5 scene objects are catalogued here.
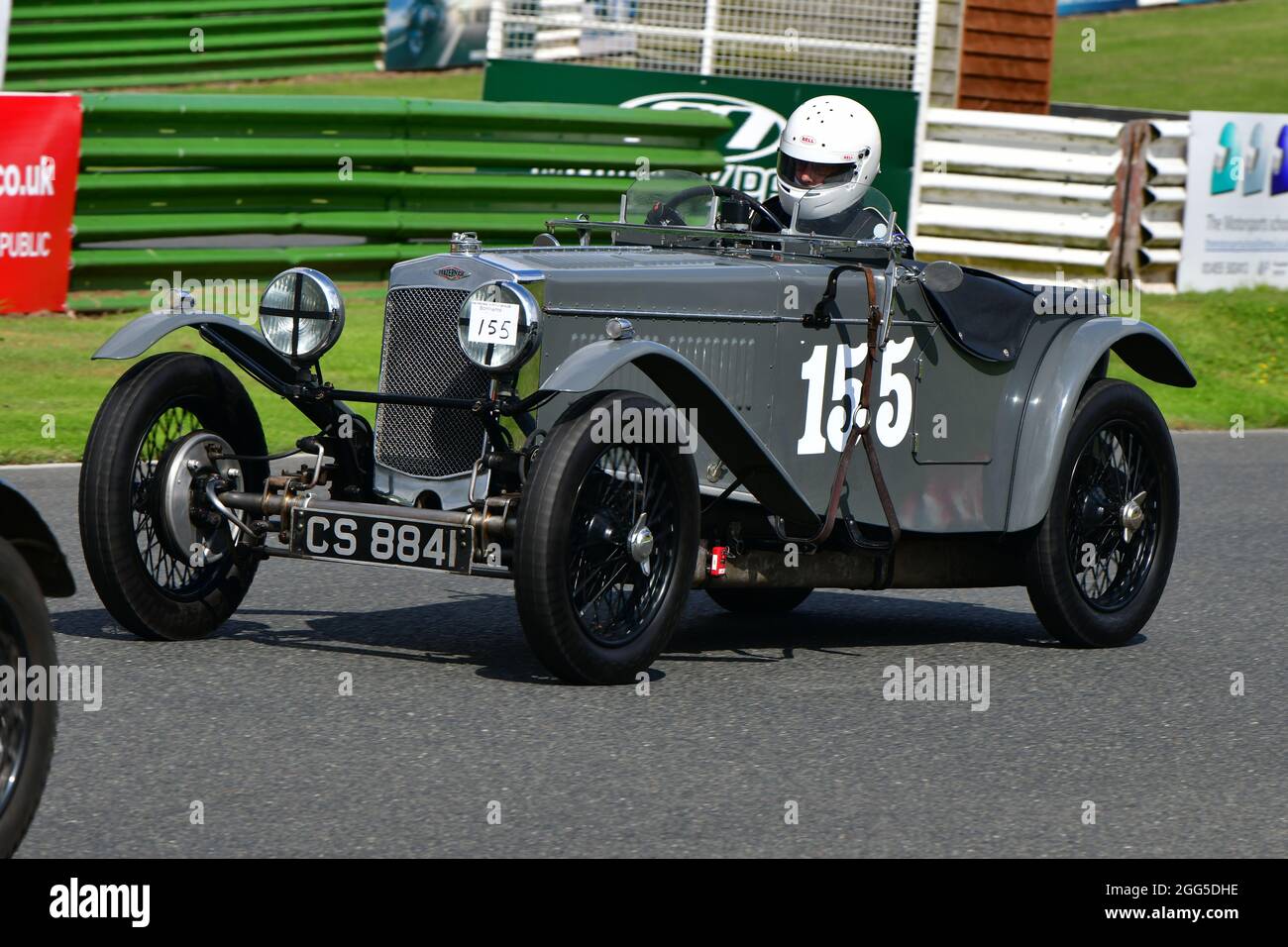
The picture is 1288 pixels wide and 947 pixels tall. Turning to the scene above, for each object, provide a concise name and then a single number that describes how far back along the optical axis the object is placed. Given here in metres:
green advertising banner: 16.78
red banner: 12.03
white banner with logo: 16.38
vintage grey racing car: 5.86
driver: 7.19
